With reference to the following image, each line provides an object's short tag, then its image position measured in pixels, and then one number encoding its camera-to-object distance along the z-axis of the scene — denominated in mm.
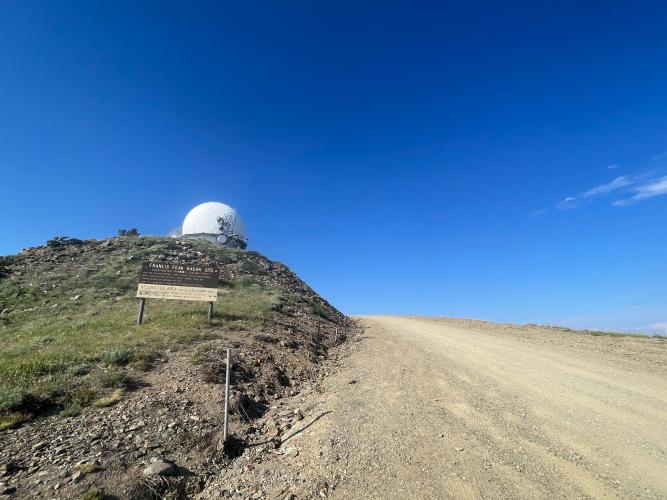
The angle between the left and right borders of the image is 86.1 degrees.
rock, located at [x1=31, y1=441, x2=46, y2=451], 6695
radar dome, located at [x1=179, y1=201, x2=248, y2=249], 48219
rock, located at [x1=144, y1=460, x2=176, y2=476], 6296
